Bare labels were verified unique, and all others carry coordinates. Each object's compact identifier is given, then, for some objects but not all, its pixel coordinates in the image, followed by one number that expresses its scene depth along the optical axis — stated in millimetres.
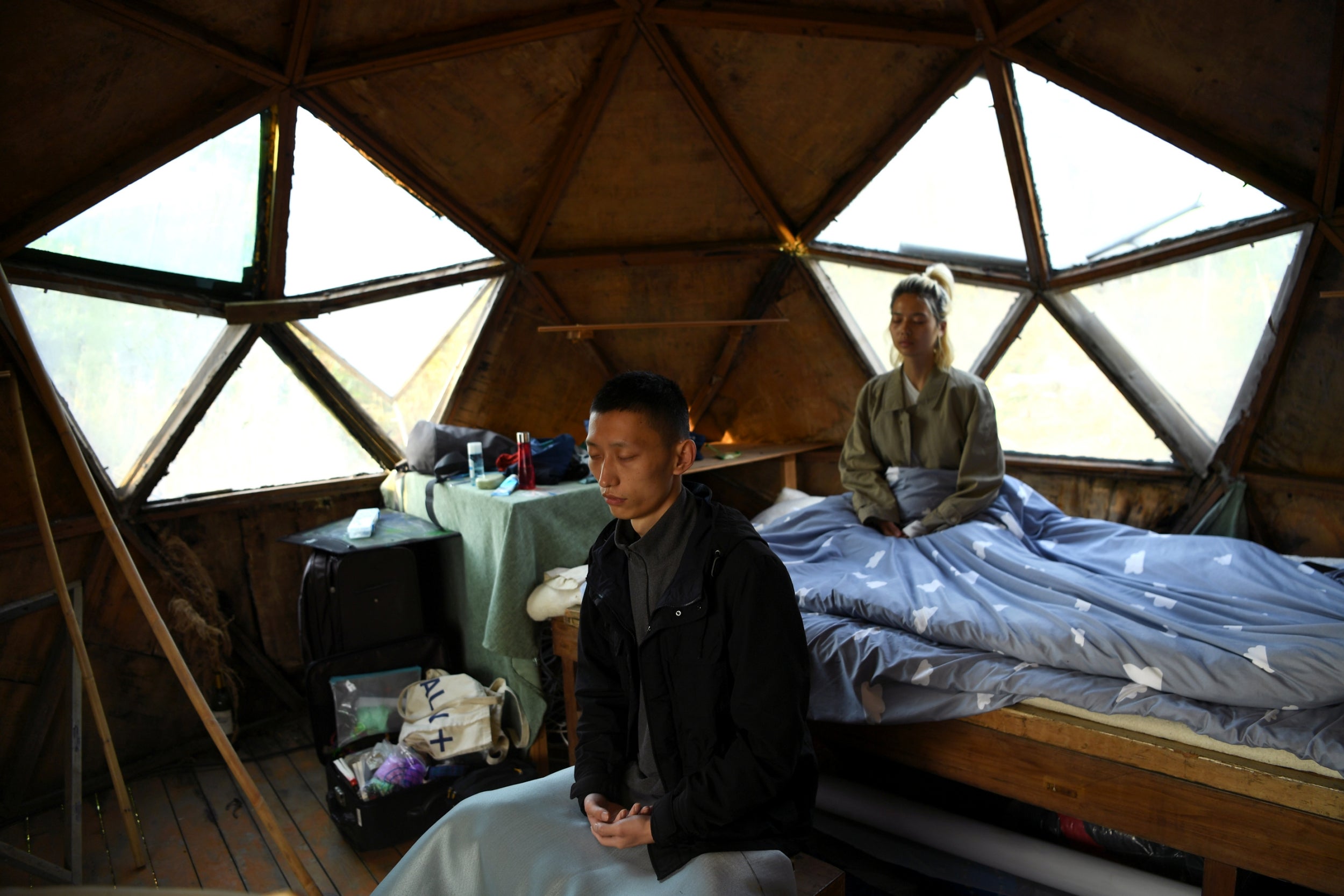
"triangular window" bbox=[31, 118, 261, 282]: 3566
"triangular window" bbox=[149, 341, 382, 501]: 4023
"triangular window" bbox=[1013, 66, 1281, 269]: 3631
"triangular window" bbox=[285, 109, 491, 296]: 4031
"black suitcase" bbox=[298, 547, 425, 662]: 3611
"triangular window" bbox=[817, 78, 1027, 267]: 4117
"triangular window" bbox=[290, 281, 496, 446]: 4406
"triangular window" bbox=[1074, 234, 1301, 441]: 3650
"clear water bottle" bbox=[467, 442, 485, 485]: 4000
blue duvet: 2166
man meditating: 1673
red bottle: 3887
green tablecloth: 3533
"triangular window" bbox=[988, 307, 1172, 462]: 4246
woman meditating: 3549
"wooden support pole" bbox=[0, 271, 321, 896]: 2506
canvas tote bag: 3383
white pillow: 4301
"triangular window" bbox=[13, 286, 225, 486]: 3572
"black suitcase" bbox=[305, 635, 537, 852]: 3084
